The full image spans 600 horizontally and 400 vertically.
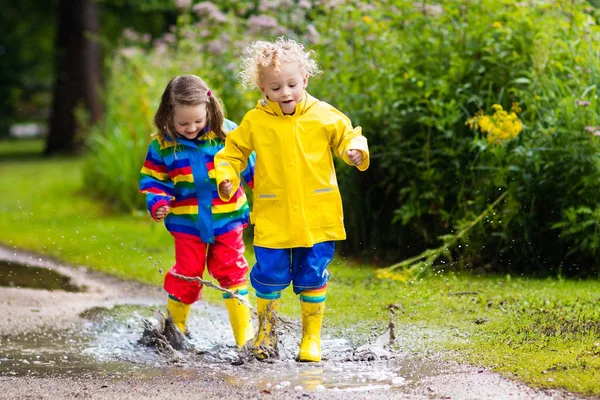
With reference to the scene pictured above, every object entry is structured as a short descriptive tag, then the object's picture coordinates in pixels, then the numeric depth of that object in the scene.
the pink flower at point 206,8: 15.58
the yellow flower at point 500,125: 11.19
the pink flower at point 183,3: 16.11
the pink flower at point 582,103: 10.96
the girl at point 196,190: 8.97
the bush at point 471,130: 11.47
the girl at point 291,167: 8.12
